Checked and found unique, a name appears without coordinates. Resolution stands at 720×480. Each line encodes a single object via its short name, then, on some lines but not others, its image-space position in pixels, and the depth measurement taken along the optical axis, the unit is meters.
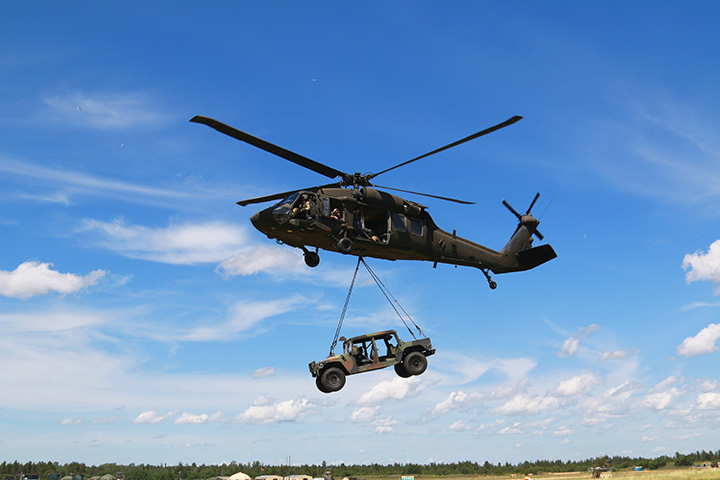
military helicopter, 21.53
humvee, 21.88
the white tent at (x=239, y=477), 98.26
